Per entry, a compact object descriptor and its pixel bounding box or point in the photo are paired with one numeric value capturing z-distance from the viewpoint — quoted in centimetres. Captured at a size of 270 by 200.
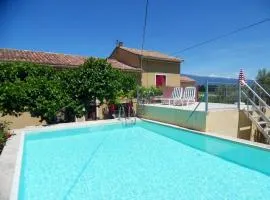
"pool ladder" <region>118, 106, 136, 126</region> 935
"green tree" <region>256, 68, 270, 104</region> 2259
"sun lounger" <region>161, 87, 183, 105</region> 998
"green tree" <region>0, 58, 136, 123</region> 771
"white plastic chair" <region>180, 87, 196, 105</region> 974
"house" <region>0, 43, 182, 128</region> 1081
